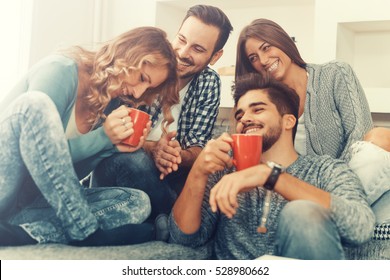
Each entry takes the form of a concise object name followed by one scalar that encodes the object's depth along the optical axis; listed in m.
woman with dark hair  1.36
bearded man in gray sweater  1.16
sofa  1.29
